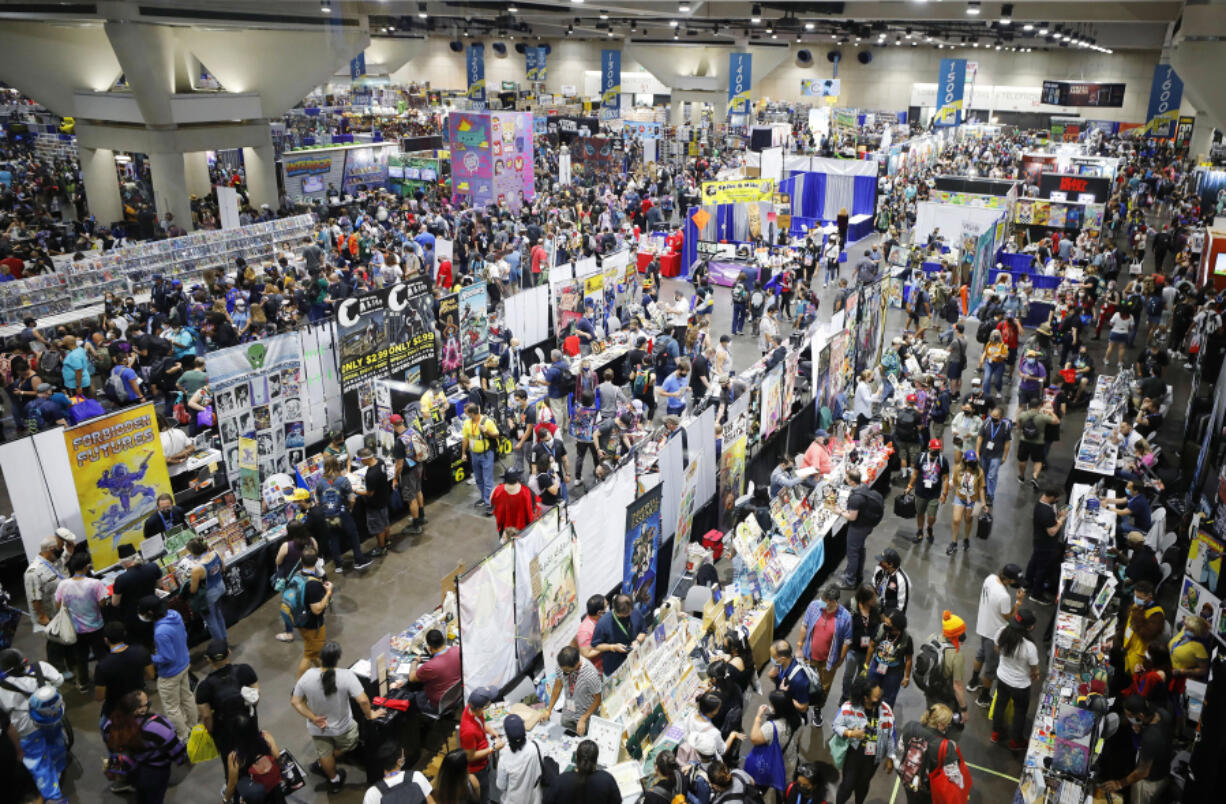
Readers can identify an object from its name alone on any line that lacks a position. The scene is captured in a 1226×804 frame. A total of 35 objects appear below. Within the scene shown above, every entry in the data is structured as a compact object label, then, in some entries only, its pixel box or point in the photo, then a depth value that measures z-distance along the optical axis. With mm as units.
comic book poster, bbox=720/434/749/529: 9562
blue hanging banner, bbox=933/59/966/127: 34625
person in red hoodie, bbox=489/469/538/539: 8672
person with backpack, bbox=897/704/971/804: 5359
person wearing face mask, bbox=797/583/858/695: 6934
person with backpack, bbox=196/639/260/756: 5629
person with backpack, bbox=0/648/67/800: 5906
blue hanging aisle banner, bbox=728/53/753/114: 34500
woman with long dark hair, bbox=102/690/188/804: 5730
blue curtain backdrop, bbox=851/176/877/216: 26766
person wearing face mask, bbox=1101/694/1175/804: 5551
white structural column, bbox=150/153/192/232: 21781
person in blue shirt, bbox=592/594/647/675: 6555
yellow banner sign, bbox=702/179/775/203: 21953
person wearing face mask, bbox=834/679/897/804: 5734
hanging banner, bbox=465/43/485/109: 40906
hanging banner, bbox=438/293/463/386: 12625
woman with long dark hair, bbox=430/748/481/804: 5105
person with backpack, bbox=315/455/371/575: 9000
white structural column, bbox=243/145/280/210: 24875
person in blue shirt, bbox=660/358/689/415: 11477
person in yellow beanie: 6371
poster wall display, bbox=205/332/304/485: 9578
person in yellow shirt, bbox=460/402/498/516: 10156
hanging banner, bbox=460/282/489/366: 13031
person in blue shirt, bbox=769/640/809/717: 6066
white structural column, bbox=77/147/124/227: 22844
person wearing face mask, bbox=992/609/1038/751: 6637
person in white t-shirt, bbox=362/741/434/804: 4930
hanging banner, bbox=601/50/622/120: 43875
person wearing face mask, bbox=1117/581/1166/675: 6770
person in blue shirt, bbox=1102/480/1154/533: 8812
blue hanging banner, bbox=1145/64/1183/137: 35125
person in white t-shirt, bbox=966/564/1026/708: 6977
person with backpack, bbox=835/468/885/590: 8656
